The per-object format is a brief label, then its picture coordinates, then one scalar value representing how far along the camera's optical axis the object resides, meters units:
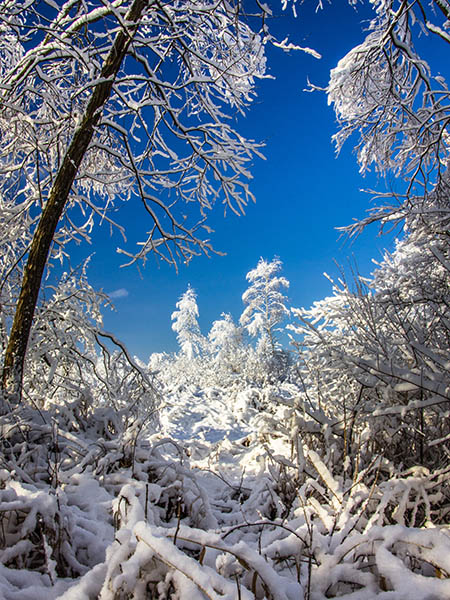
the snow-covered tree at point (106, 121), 3.47
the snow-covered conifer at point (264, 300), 20.59
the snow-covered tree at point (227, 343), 18.26
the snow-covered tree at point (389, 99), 4.80
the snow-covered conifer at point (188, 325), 29.30
